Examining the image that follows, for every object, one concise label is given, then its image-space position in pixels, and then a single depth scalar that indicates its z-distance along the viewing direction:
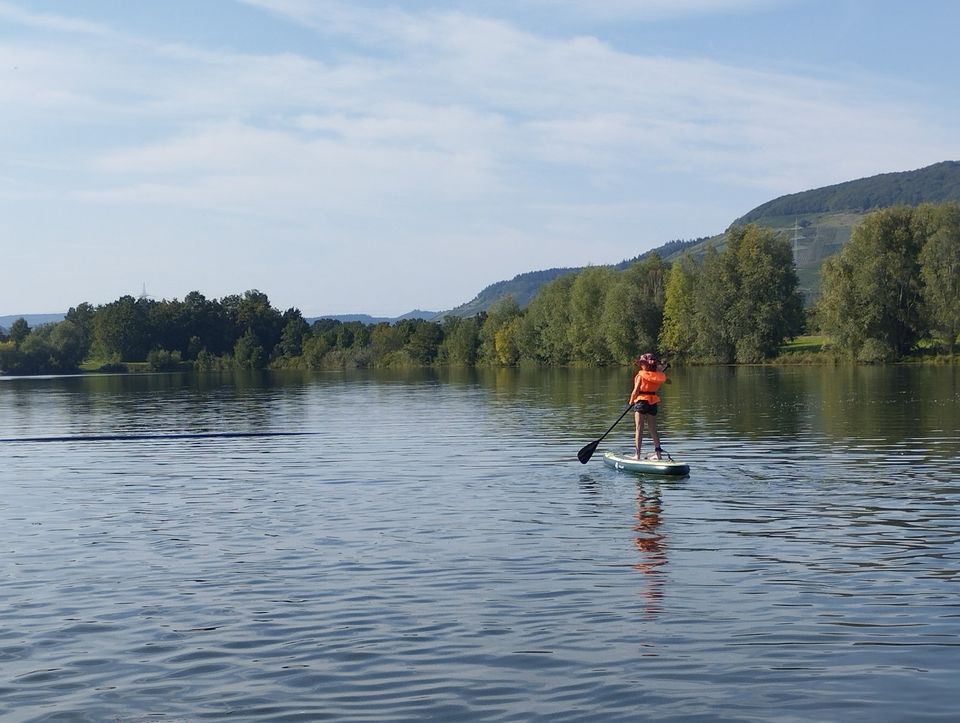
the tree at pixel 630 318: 132.75
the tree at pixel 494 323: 168.62
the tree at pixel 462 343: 177.50
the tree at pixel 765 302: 116.94
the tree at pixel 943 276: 100.06
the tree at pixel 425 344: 191.12
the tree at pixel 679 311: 126.25
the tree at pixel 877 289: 103.31
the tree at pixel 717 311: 119.94
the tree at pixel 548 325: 149.54
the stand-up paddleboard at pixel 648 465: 24.77
